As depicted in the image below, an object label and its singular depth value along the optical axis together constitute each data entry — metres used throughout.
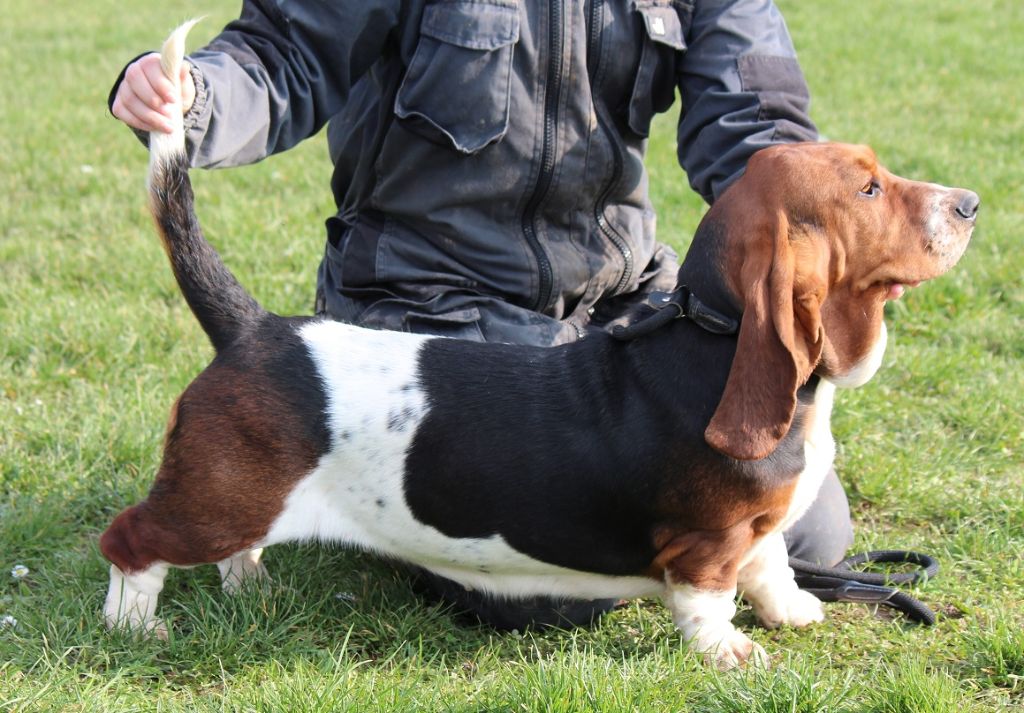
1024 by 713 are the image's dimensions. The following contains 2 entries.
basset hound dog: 2.77
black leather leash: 3.32
